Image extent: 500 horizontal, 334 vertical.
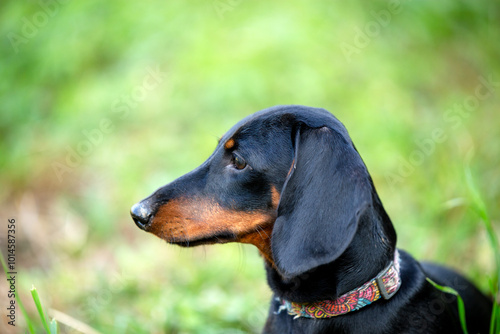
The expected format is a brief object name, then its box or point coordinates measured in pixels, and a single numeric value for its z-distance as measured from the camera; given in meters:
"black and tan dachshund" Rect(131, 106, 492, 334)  2.20
